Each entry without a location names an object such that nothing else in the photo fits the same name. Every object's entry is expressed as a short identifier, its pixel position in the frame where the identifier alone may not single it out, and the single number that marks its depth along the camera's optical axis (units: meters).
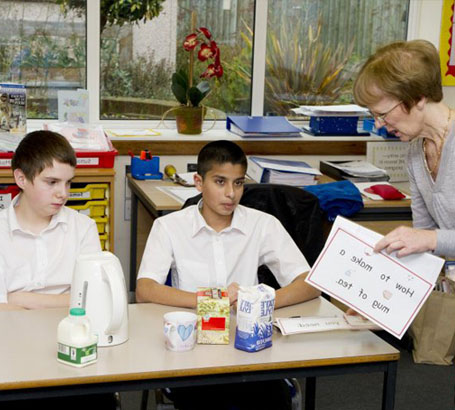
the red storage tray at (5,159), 3.13
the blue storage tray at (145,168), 3.61
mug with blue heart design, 1.69
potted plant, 3.76
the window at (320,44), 4.07
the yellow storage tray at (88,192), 3.21
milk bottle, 1.58
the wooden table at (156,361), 1.55
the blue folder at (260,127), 3.79
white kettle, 1.66
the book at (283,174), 3.49
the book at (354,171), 3.69
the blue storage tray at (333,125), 3.98
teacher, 1.78
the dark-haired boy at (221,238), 2.29
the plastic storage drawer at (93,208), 3.23
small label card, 1.82
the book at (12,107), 3.22
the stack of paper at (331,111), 3.91
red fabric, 3.46
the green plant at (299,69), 4.07
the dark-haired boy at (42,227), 2.21
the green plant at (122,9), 3.77
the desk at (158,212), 3.20
